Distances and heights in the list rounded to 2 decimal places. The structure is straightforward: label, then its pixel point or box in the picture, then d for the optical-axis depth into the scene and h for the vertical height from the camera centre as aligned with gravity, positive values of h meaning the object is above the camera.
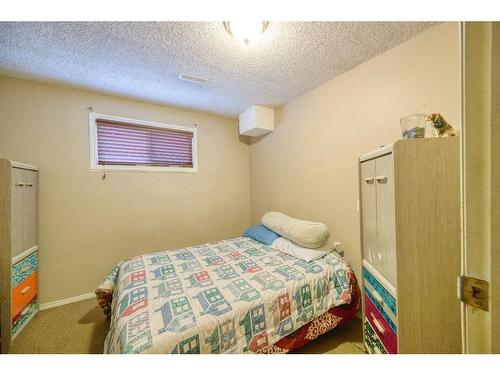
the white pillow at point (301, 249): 1.74 -0.60
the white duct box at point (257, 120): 2.66 +0.92
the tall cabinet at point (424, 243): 0.97 -0.30
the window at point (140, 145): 2.28 +0.55
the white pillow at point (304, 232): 1.79 -0.44
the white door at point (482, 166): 0.49 +0.04
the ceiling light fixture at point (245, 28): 1.28 +1.06
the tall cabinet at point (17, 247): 1.50 -0.49
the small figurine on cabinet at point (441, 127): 1.06 +0.31
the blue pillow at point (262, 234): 2.19 -0.57
